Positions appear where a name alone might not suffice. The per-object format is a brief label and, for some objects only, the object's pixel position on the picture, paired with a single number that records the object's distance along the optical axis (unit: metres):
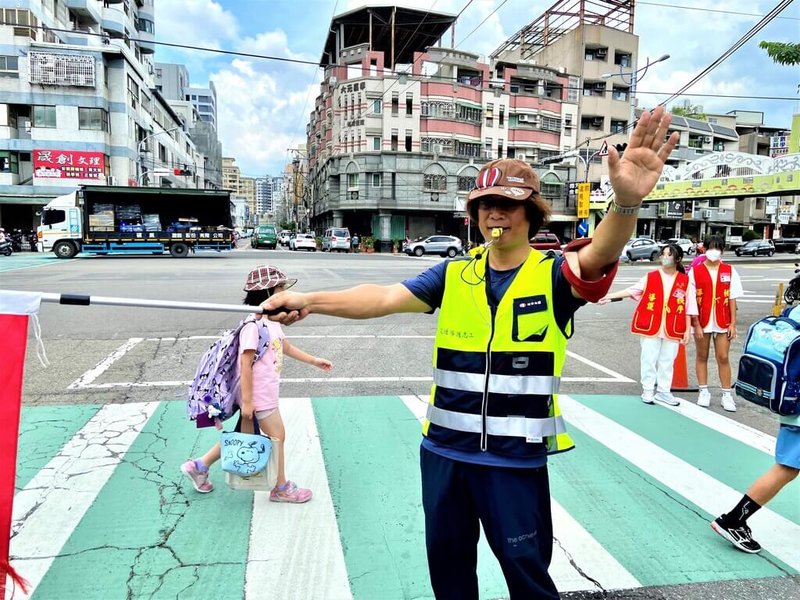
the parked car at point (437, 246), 41.34
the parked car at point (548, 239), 32.64
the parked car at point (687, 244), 42.59
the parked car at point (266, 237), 49.72
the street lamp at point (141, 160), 46.16
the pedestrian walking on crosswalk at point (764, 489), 3.00
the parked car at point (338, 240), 46.47
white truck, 28.11
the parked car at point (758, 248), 43.31
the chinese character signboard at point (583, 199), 27.61
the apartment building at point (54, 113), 39.38
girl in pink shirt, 3.27
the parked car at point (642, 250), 35.34
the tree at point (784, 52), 7.86
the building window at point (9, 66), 39.78
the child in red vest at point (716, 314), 6.04
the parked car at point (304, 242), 47.38
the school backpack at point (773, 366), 2.89
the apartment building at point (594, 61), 55.75
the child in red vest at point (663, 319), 5.95
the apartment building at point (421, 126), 51.25
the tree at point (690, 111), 69.38
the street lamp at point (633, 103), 57.12
